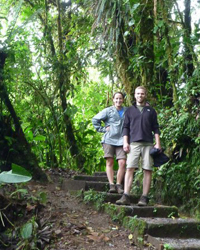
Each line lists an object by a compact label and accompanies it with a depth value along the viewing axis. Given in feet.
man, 12.56
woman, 14.08
